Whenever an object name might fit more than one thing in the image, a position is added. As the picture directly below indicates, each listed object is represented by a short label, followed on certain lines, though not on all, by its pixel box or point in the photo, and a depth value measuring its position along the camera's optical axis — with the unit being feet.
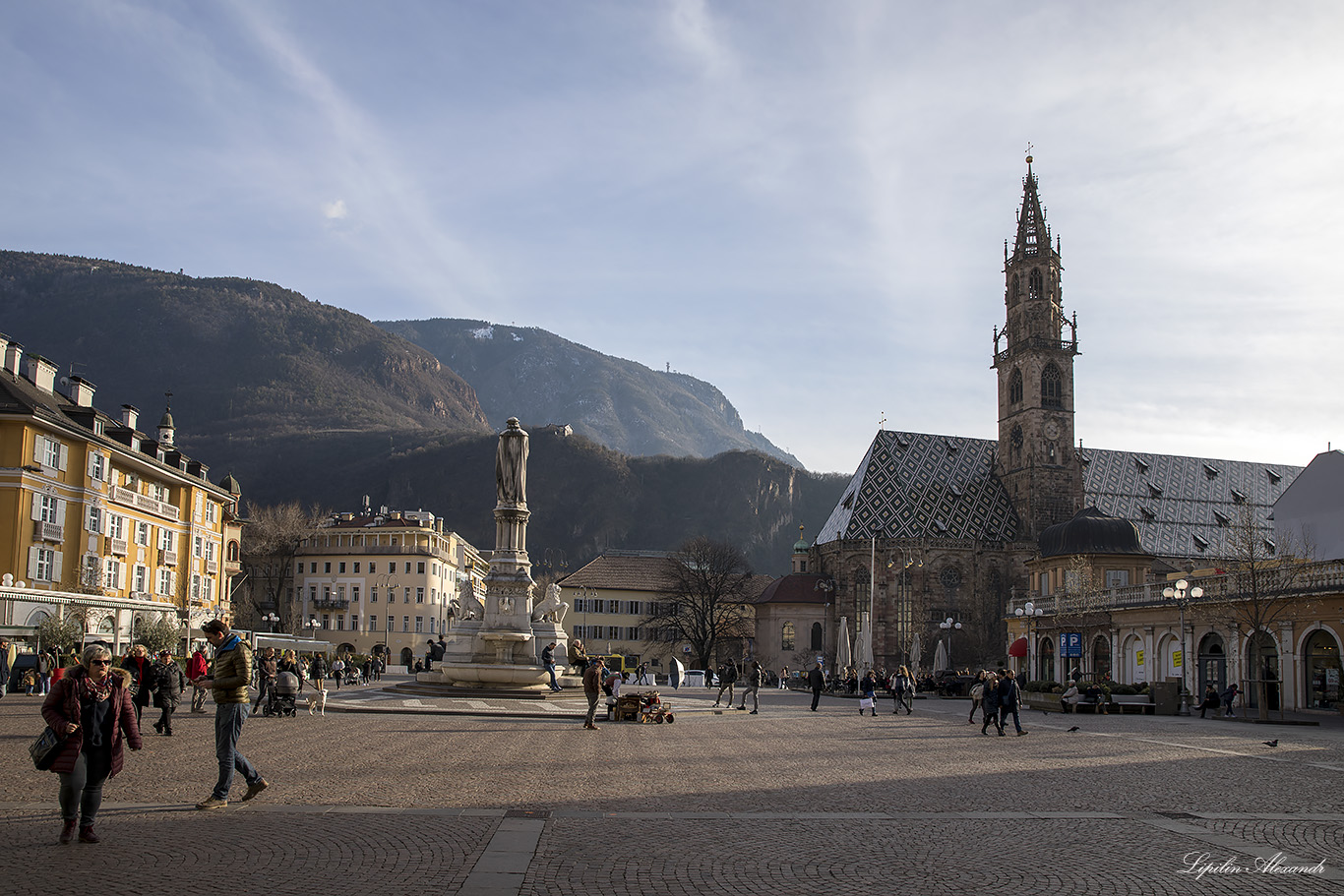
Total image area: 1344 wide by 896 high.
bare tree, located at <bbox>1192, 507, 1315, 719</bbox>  127.24
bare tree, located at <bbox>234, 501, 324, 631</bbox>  308.81
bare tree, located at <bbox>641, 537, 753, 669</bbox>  268.41
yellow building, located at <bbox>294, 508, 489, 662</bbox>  299.58
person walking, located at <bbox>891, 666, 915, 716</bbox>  118.42
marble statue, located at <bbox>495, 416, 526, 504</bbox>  109.60
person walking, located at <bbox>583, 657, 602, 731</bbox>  75.41
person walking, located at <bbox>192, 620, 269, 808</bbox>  36.55
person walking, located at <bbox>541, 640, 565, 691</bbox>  103.45
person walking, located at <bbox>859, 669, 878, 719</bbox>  108.78
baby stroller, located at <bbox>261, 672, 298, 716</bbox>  80.94
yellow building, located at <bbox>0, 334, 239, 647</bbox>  132.05
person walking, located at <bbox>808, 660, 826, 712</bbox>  116.37
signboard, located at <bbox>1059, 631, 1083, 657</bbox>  182.39
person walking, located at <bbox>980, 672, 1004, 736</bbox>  84.33
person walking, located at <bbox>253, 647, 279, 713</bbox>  81.25
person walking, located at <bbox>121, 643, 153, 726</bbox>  67.05
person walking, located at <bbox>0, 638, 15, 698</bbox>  104.29
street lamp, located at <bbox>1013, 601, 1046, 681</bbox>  188.57
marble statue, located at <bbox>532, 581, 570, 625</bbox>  116.67
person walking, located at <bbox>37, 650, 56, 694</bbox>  106.01
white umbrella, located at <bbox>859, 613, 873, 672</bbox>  192.83
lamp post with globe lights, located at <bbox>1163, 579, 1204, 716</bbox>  125.59
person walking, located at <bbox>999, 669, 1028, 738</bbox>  83.51
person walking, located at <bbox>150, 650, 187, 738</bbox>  63.52
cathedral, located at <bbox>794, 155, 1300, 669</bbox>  292.81
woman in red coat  30.32
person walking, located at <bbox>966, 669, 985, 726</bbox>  94.18
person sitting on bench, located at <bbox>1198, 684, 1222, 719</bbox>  118.42
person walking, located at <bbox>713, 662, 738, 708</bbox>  109.71
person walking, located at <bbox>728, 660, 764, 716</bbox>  102.78
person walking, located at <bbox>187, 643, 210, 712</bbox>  79.57
